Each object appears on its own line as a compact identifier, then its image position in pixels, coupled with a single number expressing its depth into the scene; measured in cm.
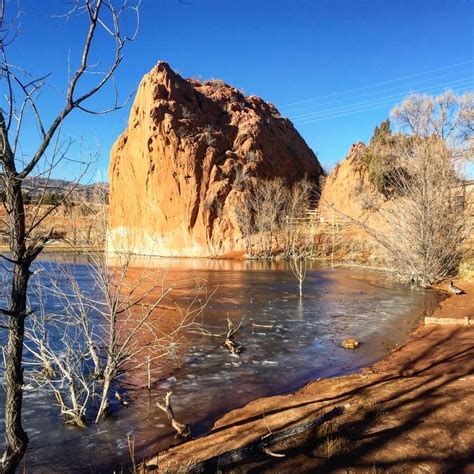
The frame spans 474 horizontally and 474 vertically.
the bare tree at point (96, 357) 600
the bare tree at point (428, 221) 2034
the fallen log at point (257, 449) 390
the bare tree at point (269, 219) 4131
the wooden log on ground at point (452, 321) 1103
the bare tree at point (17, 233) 292
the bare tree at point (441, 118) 2750
